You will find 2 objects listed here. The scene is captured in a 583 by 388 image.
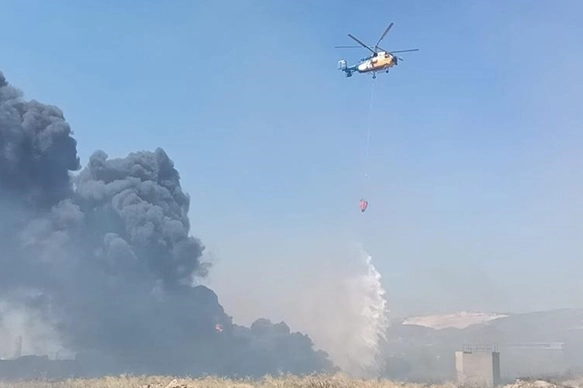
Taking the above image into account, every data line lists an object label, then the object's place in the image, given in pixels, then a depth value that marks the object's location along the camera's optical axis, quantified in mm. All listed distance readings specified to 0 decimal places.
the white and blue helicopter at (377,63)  61469
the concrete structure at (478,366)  76031
